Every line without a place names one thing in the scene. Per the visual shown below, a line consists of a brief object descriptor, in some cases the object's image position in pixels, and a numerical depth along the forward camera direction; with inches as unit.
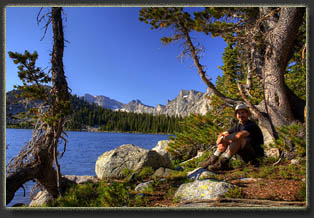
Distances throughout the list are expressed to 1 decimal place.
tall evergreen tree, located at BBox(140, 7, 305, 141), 173.0
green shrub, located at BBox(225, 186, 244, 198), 93.3
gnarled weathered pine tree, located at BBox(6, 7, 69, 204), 120.0
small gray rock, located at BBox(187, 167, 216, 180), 138.5
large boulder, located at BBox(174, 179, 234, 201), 94.5
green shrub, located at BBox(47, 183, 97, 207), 118.0
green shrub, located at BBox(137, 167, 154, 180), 166.0
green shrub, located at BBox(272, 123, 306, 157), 121.6
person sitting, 145.7
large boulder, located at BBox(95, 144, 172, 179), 197.3
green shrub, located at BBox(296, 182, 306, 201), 90.8
